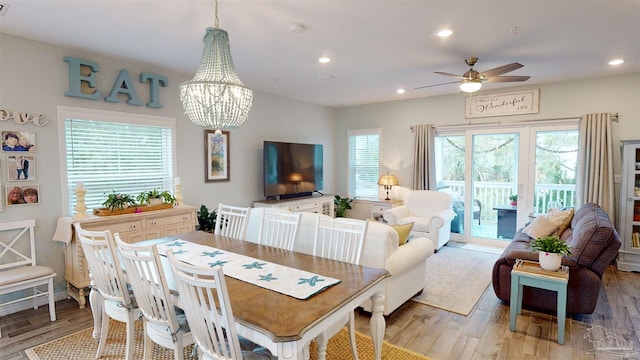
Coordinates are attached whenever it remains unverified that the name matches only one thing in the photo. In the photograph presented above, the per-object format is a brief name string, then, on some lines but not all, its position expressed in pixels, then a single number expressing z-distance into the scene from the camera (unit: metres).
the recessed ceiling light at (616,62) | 4.07
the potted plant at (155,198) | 3.94
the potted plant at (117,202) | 3.65
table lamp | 6.67
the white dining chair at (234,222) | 3.21
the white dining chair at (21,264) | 3.00
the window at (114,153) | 3.71
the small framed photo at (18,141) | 3.24
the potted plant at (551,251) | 2.87
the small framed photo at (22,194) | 3.28
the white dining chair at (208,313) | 1.50
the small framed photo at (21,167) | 3.27
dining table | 1.52
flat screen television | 5.82
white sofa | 3.02
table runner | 1.95
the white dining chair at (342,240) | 2.46
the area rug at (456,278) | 3.59
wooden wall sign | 5.38
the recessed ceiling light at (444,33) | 3.09
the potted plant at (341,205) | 7.27
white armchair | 5.43
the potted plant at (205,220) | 4.75
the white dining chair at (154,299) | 1.86
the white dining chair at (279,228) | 2.89
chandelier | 2.35
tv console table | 5.75
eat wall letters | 3.61
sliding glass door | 5.34
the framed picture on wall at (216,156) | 5.05
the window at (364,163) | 7.25
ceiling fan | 3.60
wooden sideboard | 3.40
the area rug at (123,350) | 2.60
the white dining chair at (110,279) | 2.21
